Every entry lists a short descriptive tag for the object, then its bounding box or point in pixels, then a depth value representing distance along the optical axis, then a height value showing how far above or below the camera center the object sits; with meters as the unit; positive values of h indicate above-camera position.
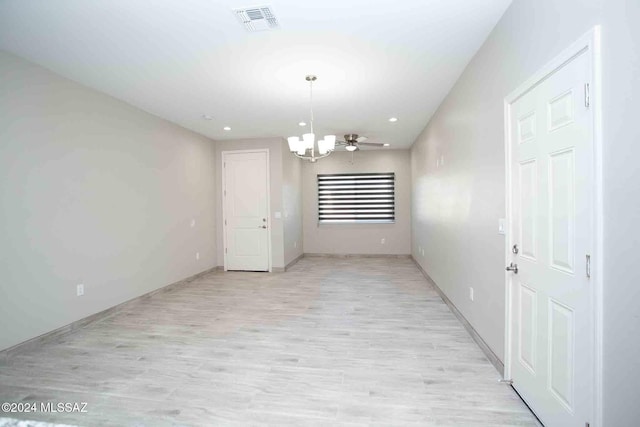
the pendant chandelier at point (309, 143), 3.38 +0.77
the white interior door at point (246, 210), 6.29 +0.01
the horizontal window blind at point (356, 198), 7.84 +0.29
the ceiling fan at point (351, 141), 5.05 +1.18
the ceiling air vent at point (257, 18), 2.19 +1.44
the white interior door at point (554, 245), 1.42 -0.22
